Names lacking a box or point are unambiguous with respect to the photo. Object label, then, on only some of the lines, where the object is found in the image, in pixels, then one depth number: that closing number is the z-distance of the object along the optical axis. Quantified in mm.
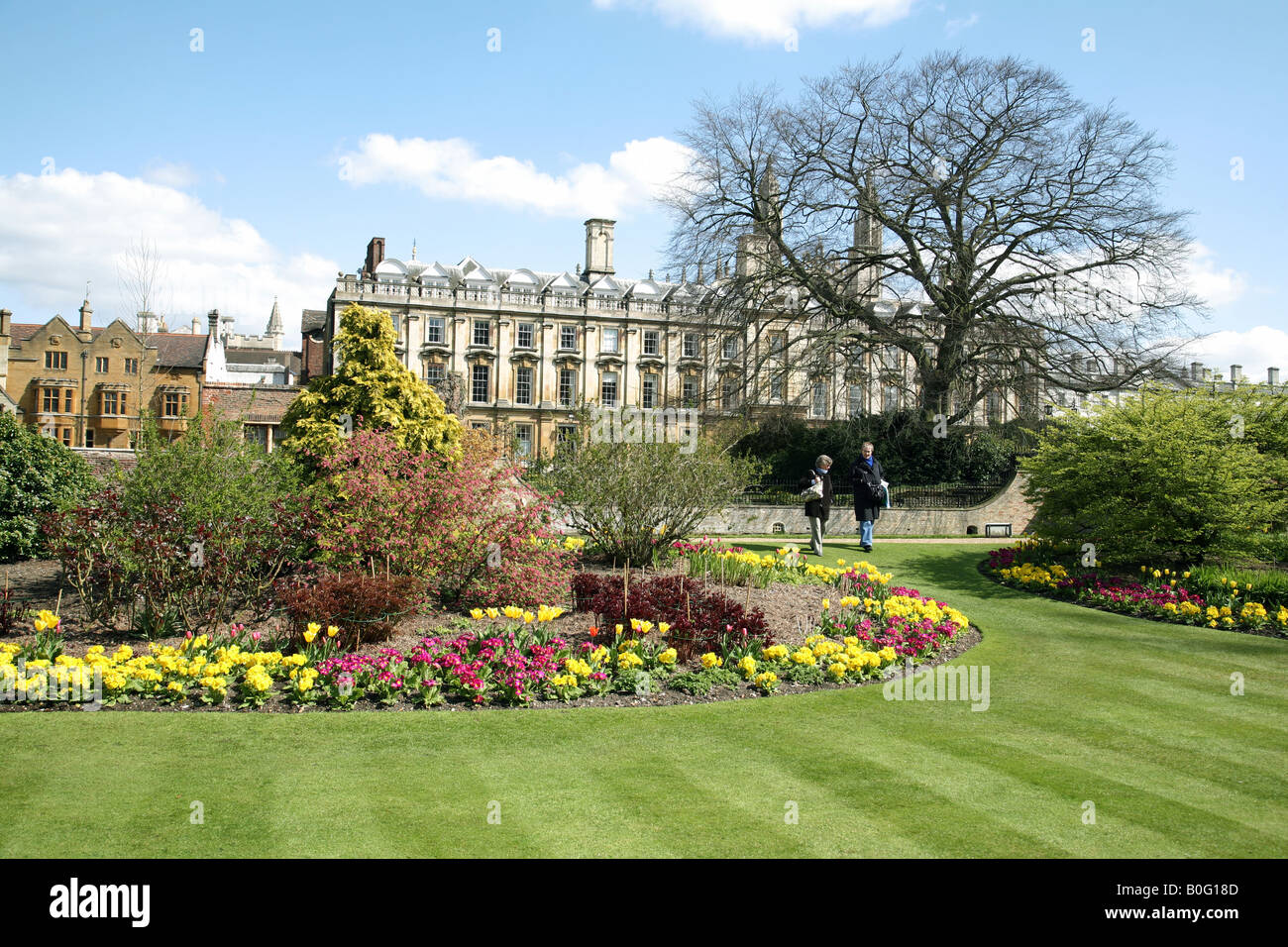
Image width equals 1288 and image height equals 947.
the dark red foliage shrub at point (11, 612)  9695
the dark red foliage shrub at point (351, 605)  9195
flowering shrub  10852
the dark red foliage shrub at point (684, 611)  9633
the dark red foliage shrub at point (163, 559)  9609
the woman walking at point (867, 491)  18766
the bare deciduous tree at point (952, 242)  27125
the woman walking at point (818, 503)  17020
